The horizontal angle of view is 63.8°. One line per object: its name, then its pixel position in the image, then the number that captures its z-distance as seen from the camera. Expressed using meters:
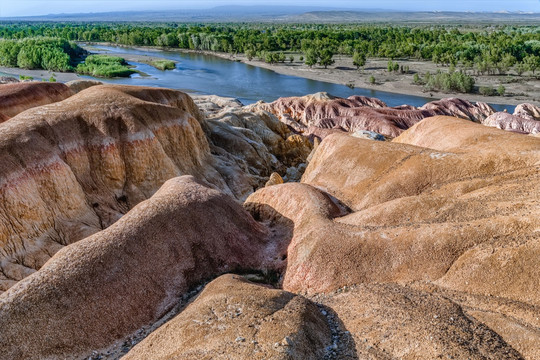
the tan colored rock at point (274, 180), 35.47
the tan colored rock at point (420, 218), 17.38
